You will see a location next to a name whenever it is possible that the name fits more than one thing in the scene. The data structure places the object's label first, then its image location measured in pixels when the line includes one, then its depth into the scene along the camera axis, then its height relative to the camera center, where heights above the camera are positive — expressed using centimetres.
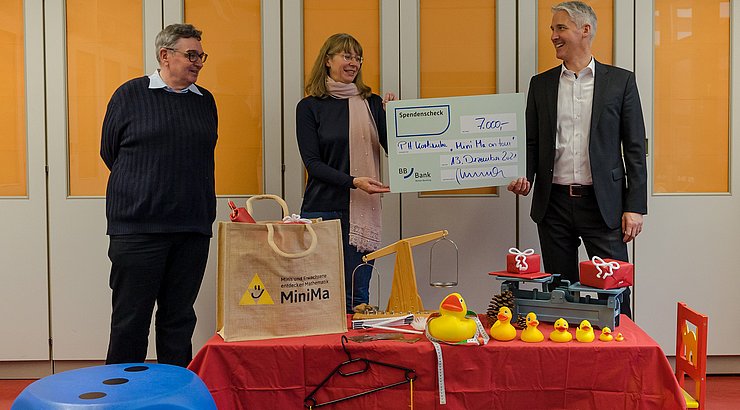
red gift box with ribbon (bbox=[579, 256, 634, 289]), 224 -28
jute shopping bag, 220 -29
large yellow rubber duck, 211 -41
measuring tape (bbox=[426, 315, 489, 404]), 210 -52
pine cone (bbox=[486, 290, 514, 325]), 232 -38
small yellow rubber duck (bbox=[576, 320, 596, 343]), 212 -43
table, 208 -55
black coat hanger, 211 -55
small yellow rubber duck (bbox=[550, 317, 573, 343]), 212 -44
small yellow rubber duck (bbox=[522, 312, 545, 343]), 214 -44
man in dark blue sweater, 275 -6
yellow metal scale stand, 244 -32
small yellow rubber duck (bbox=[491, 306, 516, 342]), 216 -43
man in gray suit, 293 +10
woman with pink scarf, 319 +16
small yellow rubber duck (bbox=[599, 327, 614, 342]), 212 -44
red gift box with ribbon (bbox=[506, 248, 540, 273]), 236 -26
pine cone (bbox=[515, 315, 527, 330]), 226 -43
